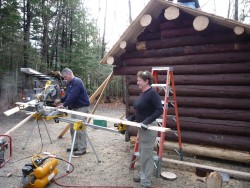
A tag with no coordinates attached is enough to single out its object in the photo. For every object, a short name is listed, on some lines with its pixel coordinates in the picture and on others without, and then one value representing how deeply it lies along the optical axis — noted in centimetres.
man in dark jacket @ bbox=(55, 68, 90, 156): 496
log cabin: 454
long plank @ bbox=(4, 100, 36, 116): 452
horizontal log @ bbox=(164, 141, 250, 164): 448
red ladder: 388
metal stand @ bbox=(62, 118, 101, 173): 428
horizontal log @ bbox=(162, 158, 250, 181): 384
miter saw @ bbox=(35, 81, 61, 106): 451
